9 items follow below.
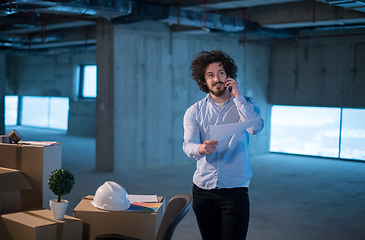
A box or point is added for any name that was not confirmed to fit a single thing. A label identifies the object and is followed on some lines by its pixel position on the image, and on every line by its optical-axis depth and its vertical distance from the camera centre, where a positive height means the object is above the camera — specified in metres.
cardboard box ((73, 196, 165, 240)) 2.50 -0.78
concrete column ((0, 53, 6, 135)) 10.48 -0.13
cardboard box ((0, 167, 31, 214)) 2.64 -0.63
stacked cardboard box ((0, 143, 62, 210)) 2.88 -0.52
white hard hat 2.53 -0.64
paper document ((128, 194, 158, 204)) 2.76 -0.70
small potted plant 2.38 -0.54
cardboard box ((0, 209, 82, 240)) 2.34 -0.80
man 2.12 -0.28
